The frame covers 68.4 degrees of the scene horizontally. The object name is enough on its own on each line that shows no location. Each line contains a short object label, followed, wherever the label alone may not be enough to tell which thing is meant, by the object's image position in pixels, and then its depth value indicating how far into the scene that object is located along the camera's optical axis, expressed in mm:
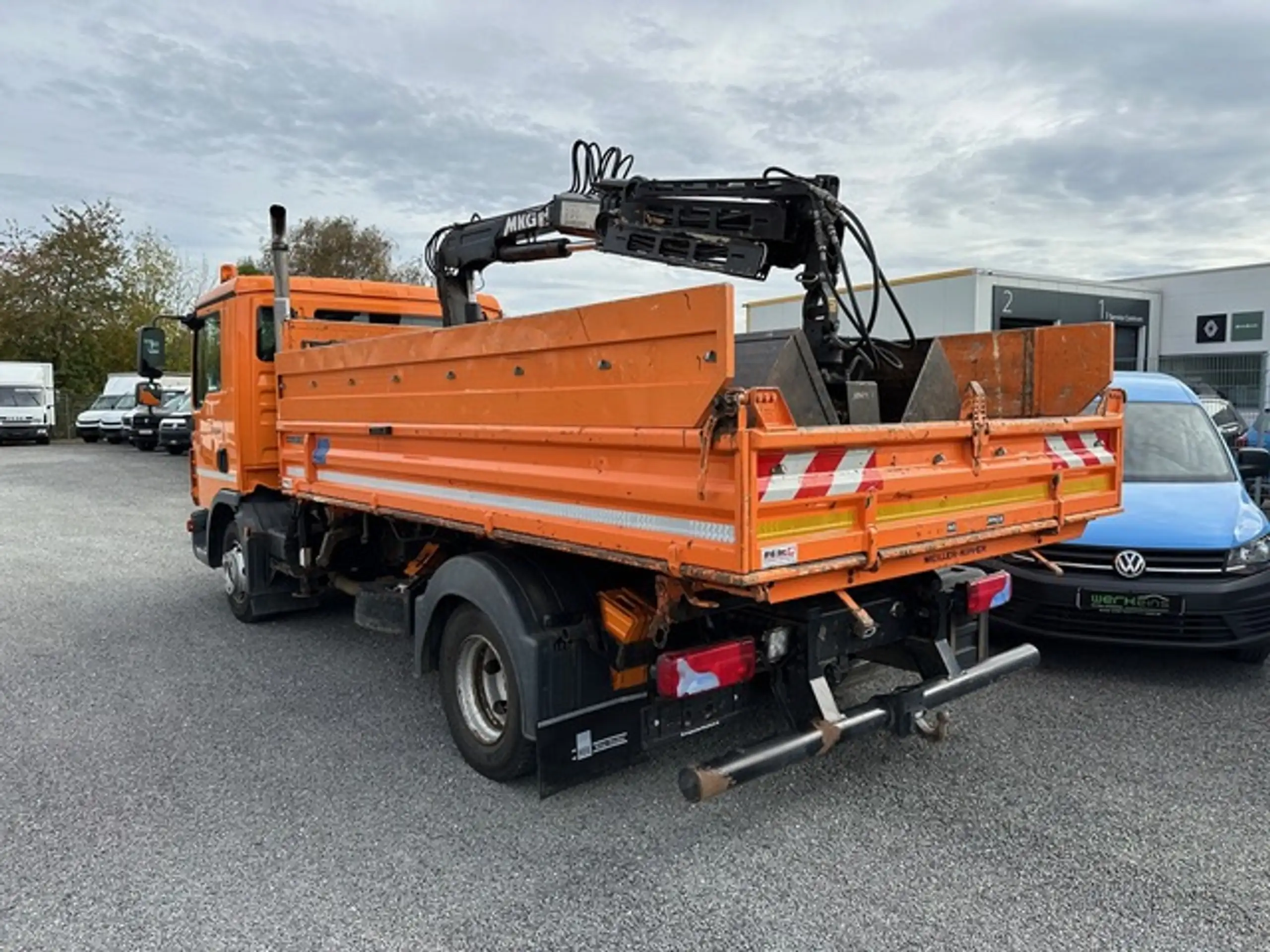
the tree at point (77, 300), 35438
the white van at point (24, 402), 28938
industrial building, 20359
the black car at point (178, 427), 24500
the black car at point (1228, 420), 12602
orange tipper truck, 2969
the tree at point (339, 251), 31203
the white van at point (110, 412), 29453
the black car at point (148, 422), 25219
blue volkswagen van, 4996
